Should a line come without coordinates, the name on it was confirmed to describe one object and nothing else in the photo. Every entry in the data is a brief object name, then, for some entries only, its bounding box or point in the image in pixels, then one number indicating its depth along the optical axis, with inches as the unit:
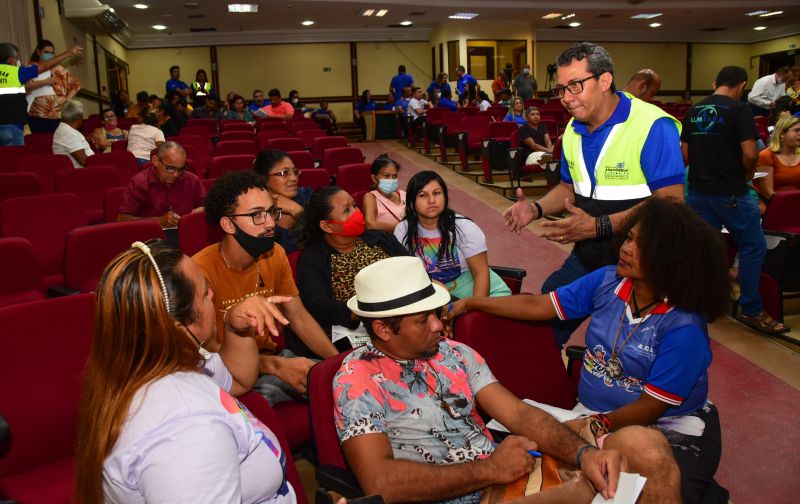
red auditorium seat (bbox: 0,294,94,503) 71.4
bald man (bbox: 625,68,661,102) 169.6
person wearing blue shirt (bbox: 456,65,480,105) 561.6
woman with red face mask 112.2
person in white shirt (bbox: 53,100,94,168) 244.8
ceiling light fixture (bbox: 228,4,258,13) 549.3
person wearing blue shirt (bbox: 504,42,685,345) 93.5
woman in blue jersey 72.1
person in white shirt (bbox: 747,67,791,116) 372.5
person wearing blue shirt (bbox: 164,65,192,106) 478.6
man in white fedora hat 62.0
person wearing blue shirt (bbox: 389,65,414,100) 551.8
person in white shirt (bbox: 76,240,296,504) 41.6
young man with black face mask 97.8
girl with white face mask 162.9
